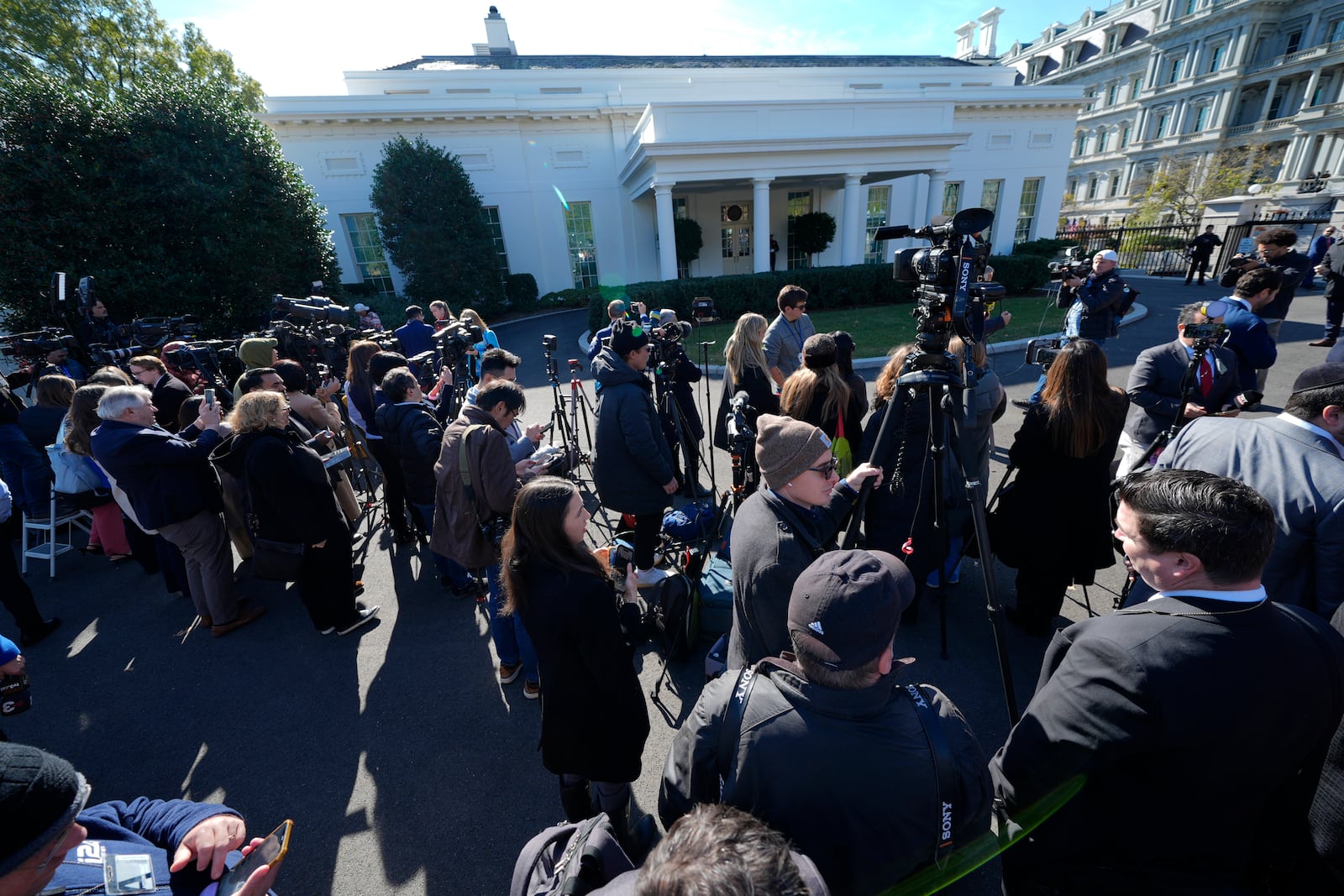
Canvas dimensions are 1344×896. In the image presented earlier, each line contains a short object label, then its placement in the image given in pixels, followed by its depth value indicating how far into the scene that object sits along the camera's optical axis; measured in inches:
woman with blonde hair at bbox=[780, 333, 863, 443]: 142.4
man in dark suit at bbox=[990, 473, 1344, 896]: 51.6
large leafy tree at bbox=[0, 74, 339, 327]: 389.4
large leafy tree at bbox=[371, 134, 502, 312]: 690.8
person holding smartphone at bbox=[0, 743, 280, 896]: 42.3
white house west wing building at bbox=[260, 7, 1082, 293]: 653.3
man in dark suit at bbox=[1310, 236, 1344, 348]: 326.1
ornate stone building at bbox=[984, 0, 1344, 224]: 1272.1
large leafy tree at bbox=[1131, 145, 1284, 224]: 1023.6
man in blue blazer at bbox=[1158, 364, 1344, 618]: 77.0
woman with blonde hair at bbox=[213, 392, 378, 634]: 132.9
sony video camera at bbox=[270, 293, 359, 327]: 257.8
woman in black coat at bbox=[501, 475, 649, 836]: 79.6
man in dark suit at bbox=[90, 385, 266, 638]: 132.7
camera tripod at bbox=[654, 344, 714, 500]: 186.5
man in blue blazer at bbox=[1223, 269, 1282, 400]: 177.3
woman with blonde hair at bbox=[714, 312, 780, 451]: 190.1
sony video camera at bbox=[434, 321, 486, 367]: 218.4
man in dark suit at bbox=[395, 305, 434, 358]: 327.6
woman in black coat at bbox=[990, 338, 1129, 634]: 115.4
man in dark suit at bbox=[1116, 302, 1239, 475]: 154.5
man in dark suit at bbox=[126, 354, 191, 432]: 191.0
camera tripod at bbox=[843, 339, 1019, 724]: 91.5
